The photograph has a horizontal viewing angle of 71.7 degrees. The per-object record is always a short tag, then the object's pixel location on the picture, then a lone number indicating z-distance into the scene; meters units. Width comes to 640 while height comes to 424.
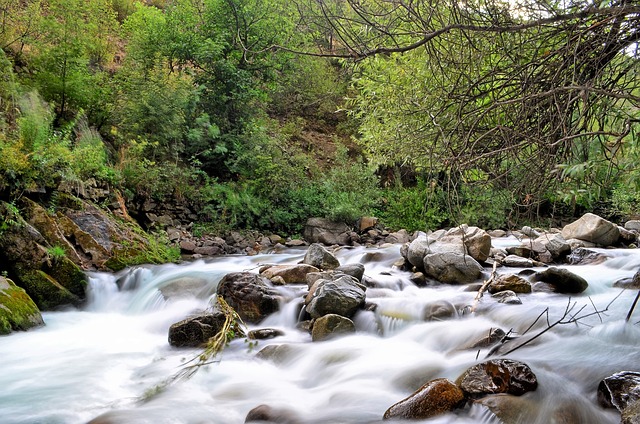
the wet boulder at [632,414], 2.37
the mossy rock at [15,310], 5.35
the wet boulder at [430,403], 3.12
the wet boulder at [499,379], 3.18
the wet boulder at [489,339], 4.33
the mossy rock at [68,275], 6.70
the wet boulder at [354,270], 6.86
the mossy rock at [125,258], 7.81
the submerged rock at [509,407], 2.96
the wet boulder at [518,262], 7.67
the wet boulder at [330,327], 5.07
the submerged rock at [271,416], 3.46
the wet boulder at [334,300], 5.40
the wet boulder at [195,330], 5.05
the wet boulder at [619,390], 2.99
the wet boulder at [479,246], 7.66
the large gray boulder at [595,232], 9.80
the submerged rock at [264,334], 5.26
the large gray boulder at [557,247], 8.29
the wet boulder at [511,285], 5.83
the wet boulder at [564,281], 5.93
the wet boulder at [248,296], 5.83
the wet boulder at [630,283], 6.06
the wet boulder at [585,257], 7.99
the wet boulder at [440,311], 5.45
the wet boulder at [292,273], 6.97
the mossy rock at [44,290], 6.32
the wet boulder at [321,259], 7.80
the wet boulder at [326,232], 12.69
